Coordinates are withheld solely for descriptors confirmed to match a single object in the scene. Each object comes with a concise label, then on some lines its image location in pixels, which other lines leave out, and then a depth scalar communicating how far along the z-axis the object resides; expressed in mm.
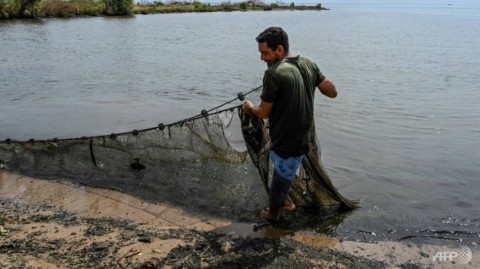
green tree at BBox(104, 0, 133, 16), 60562
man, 4297
